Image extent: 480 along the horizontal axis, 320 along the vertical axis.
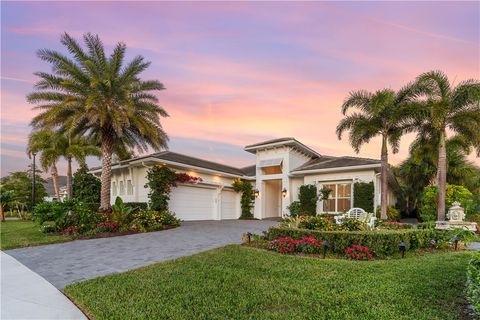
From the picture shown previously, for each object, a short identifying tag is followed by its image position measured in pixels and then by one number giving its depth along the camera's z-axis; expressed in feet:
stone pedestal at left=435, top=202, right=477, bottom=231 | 51.47
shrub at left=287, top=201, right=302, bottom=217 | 74.19
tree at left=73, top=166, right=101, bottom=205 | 86.43
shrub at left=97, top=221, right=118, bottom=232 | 45.44
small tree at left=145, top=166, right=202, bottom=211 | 60.80
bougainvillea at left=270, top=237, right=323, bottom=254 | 28.99
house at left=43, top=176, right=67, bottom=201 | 185.88
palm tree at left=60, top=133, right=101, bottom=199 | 81.15
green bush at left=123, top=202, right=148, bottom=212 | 62.08
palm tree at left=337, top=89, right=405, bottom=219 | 60.54
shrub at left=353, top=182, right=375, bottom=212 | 65.32
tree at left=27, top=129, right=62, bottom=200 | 81.76
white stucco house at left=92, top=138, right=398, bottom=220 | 66.95
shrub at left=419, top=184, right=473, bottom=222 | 63.05
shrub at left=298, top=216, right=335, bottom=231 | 35.14
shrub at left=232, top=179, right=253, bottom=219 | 80.38
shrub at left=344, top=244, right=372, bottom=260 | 27.37
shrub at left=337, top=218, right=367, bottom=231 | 35.45
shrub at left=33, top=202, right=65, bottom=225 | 45.83
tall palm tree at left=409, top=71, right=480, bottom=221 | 55.57
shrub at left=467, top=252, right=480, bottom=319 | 12.49
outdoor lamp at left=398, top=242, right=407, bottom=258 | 27.81
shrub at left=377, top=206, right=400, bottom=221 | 66.79
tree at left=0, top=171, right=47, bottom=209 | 103.02
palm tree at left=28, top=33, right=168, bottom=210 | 50.65
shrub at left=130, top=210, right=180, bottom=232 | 49.49
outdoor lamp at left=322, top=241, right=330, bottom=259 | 27.45
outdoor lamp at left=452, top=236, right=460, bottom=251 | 31.55
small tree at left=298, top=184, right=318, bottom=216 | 72.84
